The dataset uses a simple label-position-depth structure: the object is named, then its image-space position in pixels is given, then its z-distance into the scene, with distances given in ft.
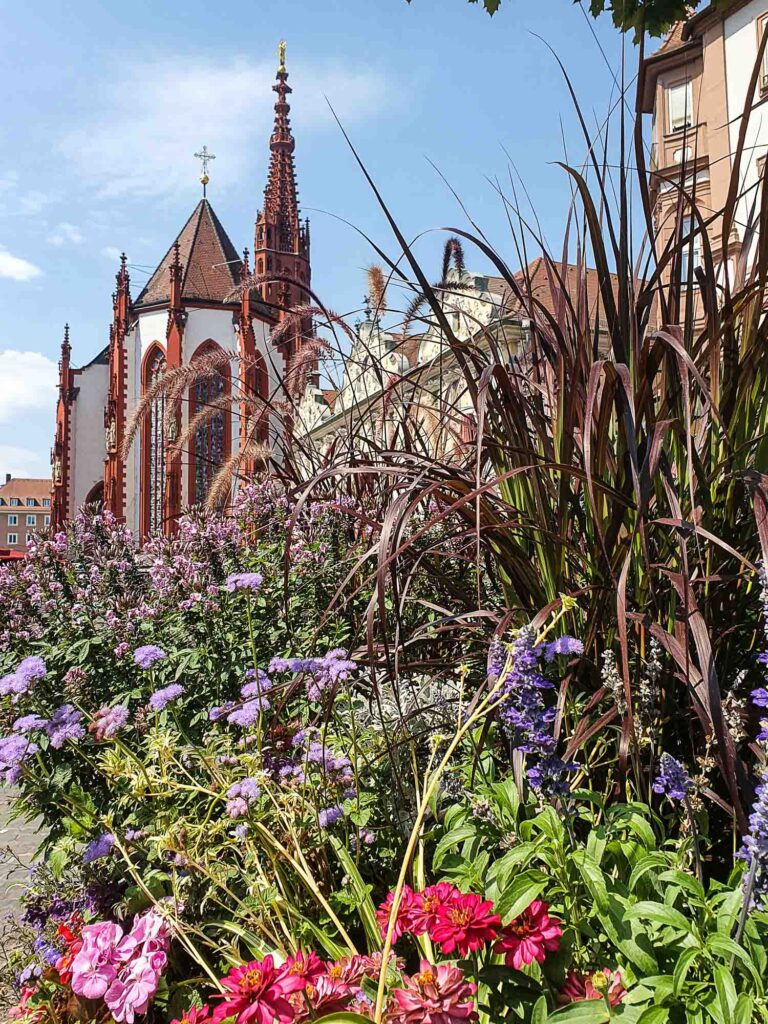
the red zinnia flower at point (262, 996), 4.19
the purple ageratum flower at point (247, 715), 8.13
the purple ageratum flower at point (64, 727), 8.12
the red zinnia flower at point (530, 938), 4.43
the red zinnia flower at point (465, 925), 4.26
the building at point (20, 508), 352.28
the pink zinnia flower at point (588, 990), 4.73
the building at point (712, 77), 57.31
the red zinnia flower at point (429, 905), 4.50
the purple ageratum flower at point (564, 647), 5.84
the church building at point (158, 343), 151.64
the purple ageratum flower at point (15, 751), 7.82
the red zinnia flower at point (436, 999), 4.15
